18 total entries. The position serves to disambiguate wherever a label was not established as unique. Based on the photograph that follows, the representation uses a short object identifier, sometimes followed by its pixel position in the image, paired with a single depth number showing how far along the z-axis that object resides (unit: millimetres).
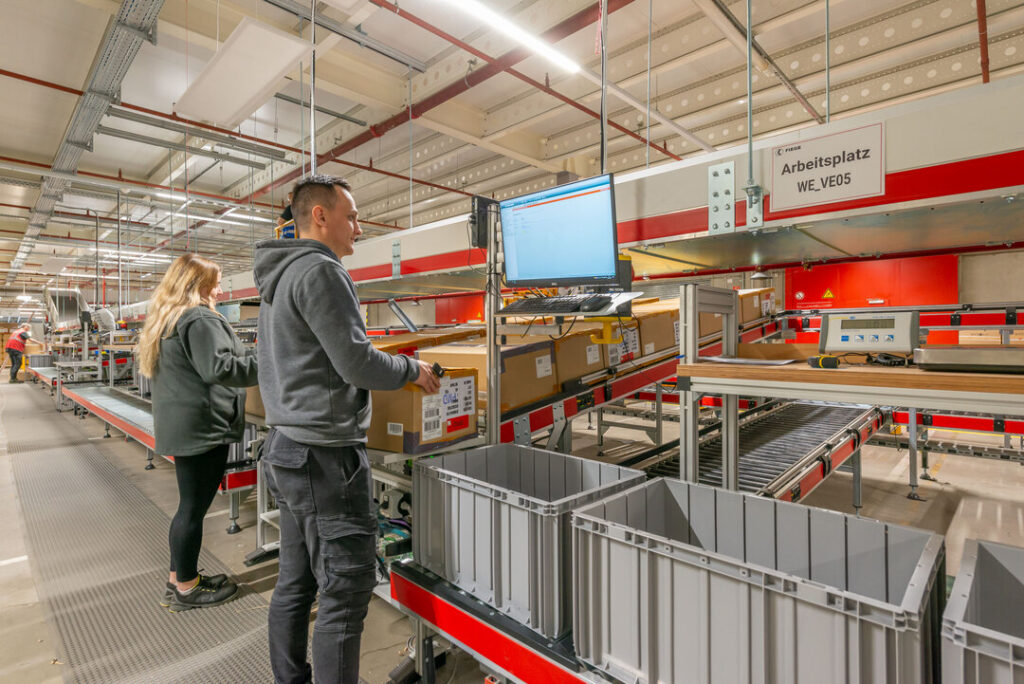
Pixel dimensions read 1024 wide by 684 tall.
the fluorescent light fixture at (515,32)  2585
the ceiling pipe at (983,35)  3605
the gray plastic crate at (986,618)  739
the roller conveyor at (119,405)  4227
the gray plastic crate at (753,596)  868
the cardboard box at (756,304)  3697
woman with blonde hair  2262
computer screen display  1894
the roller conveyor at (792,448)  2292
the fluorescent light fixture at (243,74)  2316
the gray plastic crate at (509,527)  1355
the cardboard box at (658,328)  3137
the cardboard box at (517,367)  2307
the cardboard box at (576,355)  2617
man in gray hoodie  1441
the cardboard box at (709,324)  3459
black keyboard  1769
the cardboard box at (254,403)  2861
